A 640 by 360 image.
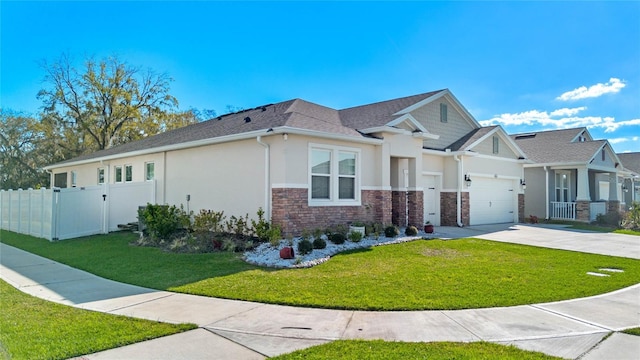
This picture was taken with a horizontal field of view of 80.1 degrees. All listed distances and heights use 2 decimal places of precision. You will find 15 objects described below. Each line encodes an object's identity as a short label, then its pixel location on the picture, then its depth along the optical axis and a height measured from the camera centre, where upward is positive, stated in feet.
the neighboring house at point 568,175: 70.28 +3.02
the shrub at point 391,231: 41.57 -4.47
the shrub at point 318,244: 33.71 -4.75
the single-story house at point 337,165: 37.86 +3.26
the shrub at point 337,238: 36.09 -4.59
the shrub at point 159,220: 41.01 -3.31
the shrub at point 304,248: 32.22 -4.88
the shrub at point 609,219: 67.57 -5.18
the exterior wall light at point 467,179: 57.36 +1.71
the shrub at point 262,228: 36.27 -3.63
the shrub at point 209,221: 40.75 -3.31
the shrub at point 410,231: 43.57 -4.66
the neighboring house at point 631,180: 101.83 +2.88
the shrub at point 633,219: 61.87 -4.72
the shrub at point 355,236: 37.24 -4.50
